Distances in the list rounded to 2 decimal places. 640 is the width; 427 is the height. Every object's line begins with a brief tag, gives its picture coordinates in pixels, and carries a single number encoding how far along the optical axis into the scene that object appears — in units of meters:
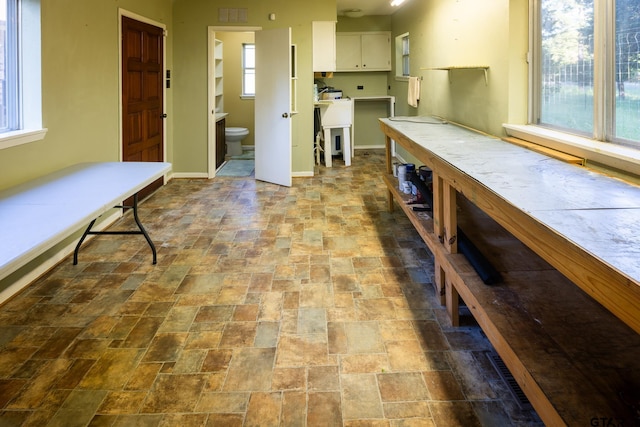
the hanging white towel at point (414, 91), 6.23
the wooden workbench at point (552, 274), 1.22
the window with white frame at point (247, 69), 9.16
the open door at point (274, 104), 5.91
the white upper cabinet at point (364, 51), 8.48
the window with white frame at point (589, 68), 2.33
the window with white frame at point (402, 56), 7.61
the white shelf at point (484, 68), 3.85
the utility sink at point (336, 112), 7.37
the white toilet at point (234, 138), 8.30
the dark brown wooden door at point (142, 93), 4.87
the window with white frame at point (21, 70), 3.02
